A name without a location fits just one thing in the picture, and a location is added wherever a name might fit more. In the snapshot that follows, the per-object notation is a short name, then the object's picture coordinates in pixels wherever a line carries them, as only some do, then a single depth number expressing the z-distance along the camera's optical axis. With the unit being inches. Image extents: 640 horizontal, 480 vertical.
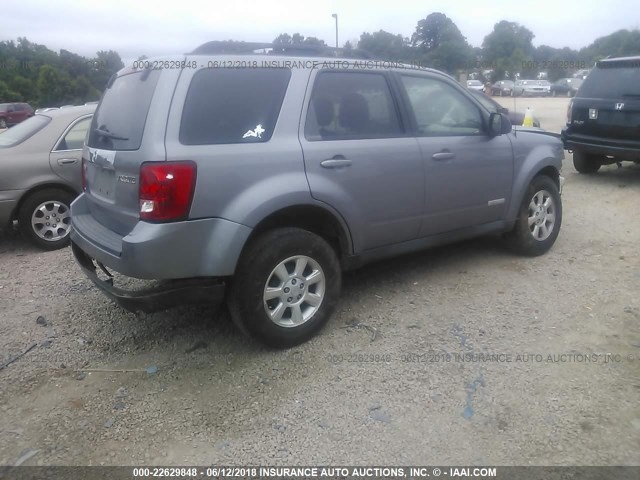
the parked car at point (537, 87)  1254.5
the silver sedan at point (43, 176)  216.5
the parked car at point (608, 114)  295.1
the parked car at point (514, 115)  336.2
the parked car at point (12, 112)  1091.1
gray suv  117.7
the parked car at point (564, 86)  1198.5
